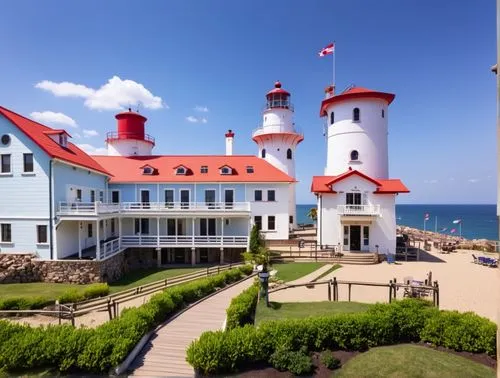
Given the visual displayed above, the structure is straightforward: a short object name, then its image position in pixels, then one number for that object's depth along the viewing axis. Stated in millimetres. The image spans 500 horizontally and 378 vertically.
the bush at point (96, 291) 16188
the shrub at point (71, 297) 15086
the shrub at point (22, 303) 13492
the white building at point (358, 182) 25391
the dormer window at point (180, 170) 28961
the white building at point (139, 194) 19938
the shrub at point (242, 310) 11281
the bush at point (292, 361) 8595
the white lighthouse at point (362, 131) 27922
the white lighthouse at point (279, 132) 33938
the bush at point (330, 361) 8820
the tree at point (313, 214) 41344
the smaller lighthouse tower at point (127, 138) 35812
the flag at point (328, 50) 30266
